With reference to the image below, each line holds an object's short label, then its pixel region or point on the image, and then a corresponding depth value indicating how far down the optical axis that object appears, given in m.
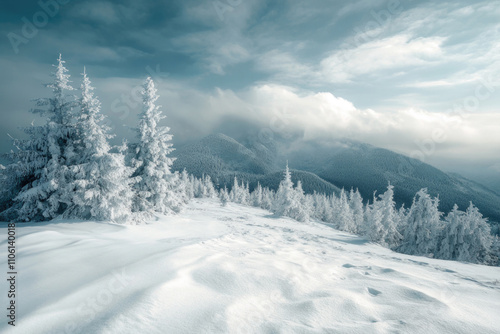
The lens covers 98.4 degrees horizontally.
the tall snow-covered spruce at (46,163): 13.38
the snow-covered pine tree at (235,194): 87.43
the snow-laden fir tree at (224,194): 82.54
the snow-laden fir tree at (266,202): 82.94
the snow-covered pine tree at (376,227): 29.62
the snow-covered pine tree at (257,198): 89.93
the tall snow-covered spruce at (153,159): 18.31
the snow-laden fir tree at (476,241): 29.58
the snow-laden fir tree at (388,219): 30.38
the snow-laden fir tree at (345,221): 50.66
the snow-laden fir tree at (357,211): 56.95
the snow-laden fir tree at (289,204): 40.28
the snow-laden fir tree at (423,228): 30.38
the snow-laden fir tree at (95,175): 13.14
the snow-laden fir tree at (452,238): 30.02
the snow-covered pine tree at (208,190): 92.62
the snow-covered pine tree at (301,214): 39.39
